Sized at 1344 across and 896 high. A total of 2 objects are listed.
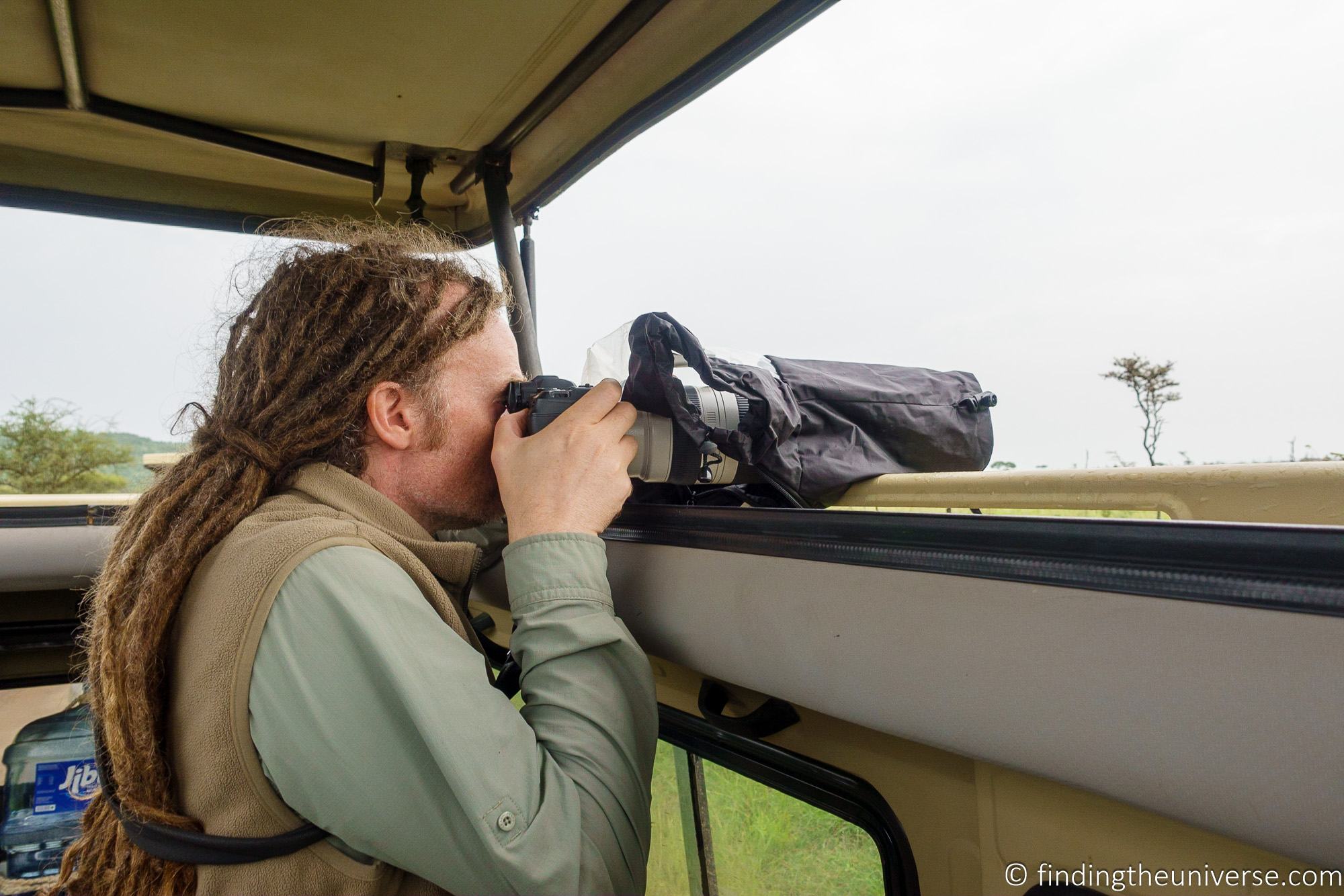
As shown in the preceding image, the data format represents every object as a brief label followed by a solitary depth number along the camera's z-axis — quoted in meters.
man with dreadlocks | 0.81
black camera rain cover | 1.09
